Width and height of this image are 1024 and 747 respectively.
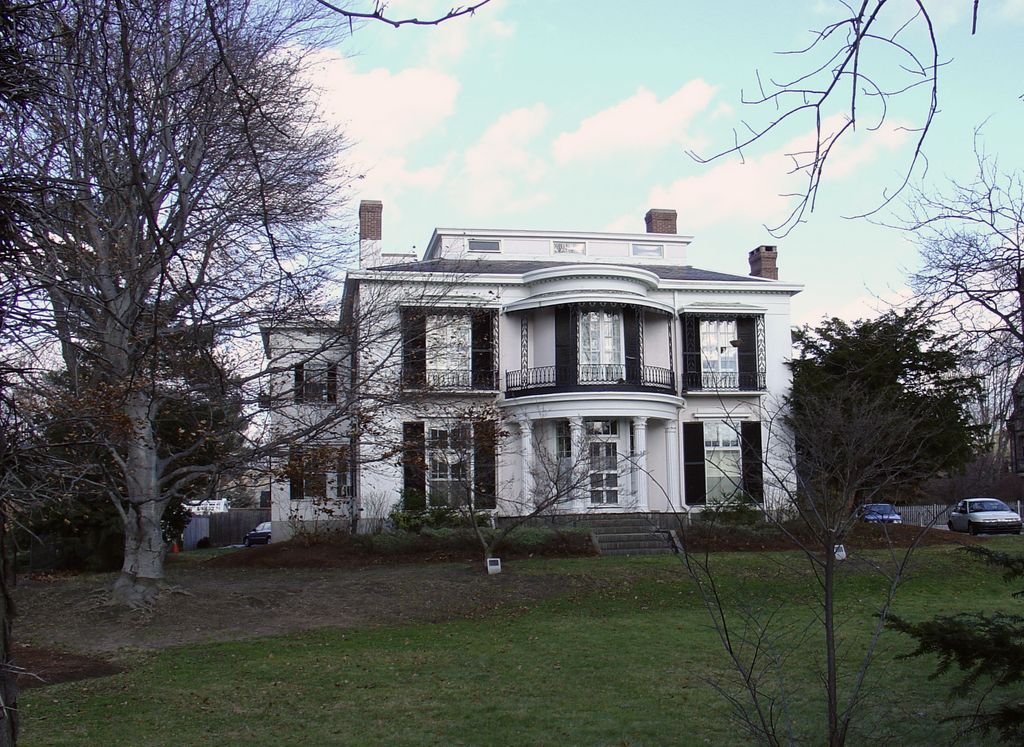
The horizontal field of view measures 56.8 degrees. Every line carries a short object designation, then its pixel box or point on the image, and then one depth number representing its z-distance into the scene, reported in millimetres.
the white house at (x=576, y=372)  23812
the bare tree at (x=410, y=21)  3018
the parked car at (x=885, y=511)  29856
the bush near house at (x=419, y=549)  21859
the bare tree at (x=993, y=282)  7695
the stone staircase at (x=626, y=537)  22703
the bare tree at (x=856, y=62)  2995
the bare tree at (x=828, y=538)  5391
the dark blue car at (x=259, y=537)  40031
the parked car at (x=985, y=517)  32812
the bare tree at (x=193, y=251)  12133
